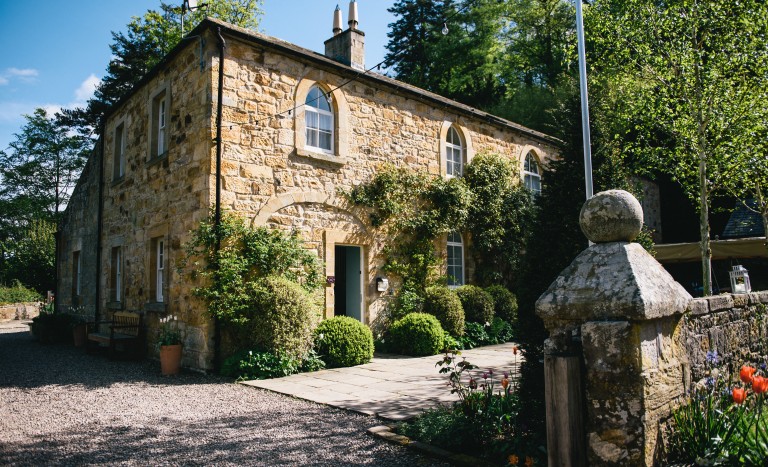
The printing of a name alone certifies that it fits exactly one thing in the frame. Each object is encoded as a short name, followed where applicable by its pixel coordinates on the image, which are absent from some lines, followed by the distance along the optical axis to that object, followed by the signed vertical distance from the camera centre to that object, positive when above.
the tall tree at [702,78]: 9.51 +3.88
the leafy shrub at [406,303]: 11.59 -0.51
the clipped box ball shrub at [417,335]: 10.52 -1.14
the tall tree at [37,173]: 36.09 +8.14
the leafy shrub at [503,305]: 13.09 -0.67
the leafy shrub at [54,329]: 14.66 -1.27
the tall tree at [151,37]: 25.59 +12.59
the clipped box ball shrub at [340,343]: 9.20 -1.13
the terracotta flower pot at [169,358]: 8.90 -1.31
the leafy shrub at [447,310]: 11.49 -0.68
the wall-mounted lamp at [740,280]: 6.20 -0.06
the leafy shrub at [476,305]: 12.34 -0.62
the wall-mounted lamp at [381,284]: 11.28 -0.07
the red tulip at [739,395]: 2.95 -0.70
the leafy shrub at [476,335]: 11.91 -1.31
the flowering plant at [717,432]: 3.00 -0.99
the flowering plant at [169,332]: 9.22 -0.94
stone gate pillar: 2.95 -0.41
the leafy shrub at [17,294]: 24.63 -0.42
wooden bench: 10.77 -1.13
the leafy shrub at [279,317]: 8.52 -0.59
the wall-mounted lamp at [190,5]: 11.56 +6.38
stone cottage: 9.33 +2.79
